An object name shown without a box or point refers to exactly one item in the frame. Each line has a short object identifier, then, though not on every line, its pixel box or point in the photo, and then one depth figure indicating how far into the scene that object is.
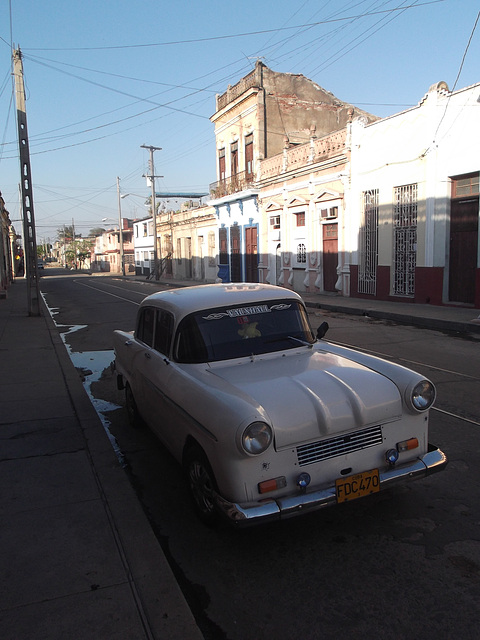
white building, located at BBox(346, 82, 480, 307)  15.03
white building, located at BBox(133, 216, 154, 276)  54.69
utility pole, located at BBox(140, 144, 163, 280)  44.16
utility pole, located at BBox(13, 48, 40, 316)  15.95
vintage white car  3.06
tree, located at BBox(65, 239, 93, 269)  106.56
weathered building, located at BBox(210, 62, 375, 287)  27.66
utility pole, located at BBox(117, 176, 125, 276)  56.33
